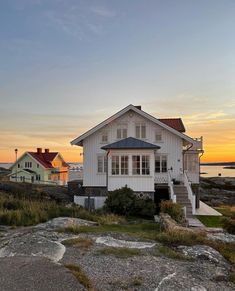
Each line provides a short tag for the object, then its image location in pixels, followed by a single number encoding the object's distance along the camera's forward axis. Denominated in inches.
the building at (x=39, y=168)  1302.7
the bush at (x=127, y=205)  526.8
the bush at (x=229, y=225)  388.7
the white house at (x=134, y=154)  593.9
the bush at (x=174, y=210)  437.4
